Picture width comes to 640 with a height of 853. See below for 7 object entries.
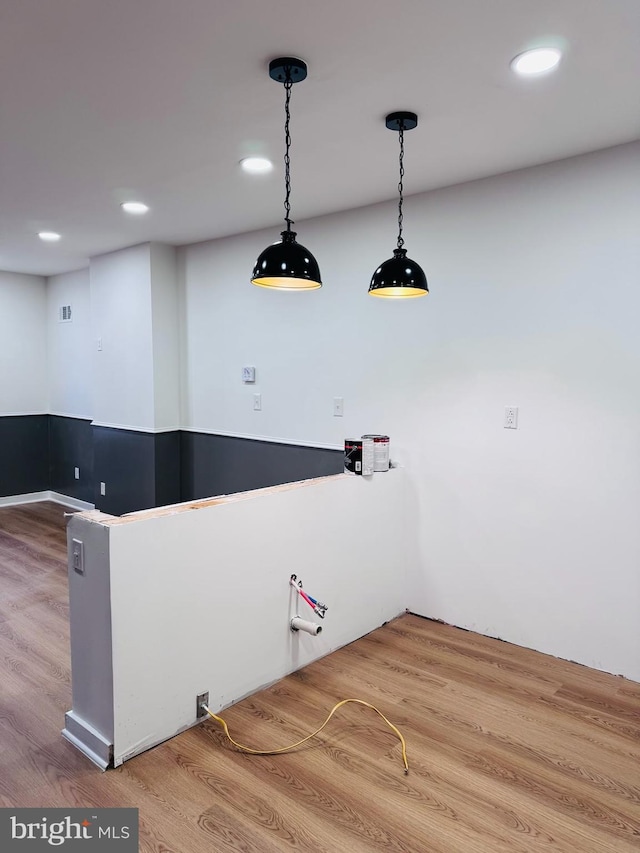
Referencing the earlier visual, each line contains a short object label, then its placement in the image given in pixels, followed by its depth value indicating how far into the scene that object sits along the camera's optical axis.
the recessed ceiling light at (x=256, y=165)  2.85
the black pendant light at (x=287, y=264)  2.27
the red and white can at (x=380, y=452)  3.30
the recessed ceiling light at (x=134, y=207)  3.60
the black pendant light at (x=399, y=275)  2.56
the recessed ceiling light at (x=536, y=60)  1.91
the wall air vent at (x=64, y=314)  6.10
